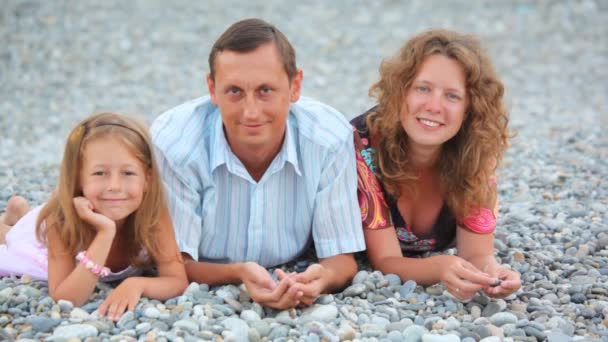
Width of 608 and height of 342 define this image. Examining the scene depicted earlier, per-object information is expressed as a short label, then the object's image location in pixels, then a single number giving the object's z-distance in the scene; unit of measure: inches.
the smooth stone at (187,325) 240.8
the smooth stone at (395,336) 240.8
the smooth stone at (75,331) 231.9
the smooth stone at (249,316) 254.5
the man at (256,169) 274.7
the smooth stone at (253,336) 236.8
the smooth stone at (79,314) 248.2
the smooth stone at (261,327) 242.5
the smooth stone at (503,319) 260.5
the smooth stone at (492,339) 241.0
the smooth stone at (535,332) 250.1
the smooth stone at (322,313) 257.2
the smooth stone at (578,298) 286.4
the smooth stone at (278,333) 240.1
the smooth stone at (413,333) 242.4
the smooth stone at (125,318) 245.0
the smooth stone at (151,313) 251.4
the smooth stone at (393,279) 295.0
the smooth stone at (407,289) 286.4
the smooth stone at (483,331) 249.1
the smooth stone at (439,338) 237.0
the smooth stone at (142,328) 237.9
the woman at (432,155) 298.2
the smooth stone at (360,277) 294.0
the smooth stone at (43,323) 241.1
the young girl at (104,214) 261.3
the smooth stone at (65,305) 255.1
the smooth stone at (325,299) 273.8
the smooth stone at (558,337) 243.1
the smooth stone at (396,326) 250.8
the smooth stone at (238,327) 236.7
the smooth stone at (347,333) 240.7
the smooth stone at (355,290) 284.5
